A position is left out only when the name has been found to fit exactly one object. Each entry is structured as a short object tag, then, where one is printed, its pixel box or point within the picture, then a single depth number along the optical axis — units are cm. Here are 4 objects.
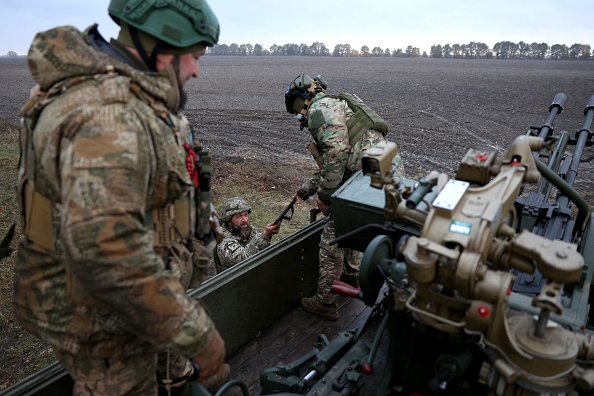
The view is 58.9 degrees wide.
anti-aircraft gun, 179
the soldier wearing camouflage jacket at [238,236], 448
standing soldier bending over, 455
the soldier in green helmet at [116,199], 161
